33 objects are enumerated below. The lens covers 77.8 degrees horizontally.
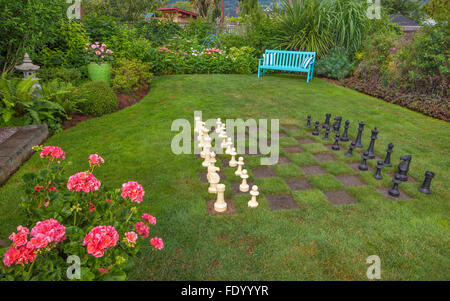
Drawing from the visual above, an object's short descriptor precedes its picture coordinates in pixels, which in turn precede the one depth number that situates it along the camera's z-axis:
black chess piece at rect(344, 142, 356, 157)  4.71
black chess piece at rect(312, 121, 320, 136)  5.66
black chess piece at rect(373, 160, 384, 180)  3.90
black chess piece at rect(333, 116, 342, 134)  4.92
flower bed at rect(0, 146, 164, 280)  1.46
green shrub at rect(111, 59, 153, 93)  8.03
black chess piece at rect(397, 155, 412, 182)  3.75
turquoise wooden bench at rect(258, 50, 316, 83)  11.16
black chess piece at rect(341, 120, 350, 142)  5.30
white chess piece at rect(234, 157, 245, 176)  3.74
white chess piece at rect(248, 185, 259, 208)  3.25
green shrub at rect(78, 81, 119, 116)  6.47
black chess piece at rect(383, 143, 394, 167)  3.97
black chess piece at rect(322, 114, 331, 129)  5.48
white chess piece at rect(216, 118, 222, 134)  5.22
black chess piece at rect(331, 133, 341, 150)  4.93
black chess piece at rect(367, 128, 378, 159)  4.35
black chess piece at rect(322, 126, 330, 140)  5.41
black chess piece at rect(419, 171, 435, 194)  3.67
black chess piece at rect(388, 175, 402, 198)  3.60
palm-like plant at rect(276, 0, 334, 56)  12.19
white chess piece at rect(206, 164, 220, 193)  3.39
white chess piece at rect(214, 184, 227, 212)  3.20
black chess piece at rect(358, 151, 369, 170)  4.22
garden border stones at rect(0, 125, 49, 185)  3.87
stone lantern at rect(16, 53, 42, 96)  6.12
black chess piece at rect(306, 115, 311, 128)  6.05
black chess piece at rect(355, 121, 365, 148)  4.75
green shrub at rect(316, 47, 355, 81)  11.62
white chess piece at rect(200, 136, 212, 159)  4.23
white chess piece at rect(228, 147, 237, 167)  4.21
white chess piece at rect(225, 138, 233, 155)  4.24
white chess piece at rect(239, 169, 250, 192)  3.59
